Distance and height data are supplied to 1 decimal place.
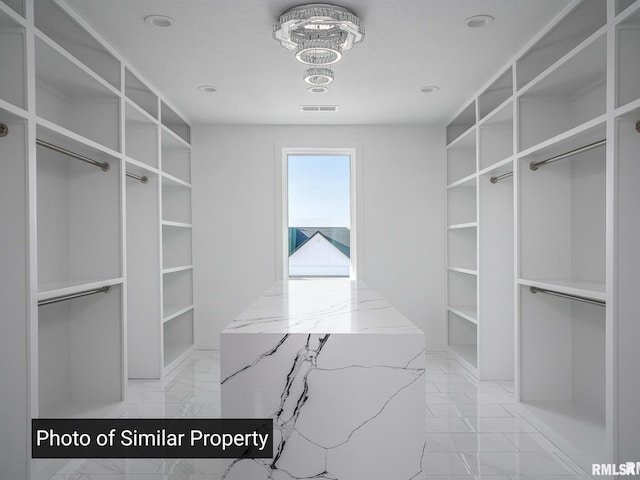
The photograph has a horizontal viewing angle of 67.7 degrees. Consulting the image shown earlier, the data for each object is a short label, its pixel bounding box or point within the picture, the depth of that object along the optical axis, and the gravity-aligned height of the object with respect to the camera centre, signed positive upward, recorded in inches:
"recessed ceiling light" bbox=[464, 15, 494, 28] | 107.7 +49.6
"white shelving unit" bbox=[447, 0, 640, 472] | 84.7 +2.1
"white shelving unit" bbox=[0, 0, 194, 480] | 85.0 +3.3
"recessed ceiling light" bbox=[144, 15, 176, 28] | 106.7 +49.6
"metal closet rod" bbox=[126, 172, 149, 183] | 157.0 +20.5
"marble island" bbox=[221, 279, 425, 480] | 65.1 -22.1
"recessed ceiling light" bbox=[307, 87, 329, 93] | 156.7 +49.2
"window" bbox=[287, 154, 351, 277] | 214.2 +10.4
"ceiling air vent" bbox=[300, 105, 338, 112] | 178.4 +49.1
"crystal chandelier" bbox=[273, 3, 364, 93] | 100.6 +46.3
